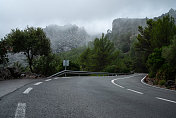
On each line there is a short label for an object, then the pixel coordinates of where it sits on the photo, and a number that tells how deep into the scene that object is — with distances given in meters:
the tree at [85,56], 57.92
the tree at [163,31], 25.48
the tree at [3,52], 14.56
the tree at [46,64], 22.67
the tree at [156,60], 20.71
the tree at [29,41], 20.42
